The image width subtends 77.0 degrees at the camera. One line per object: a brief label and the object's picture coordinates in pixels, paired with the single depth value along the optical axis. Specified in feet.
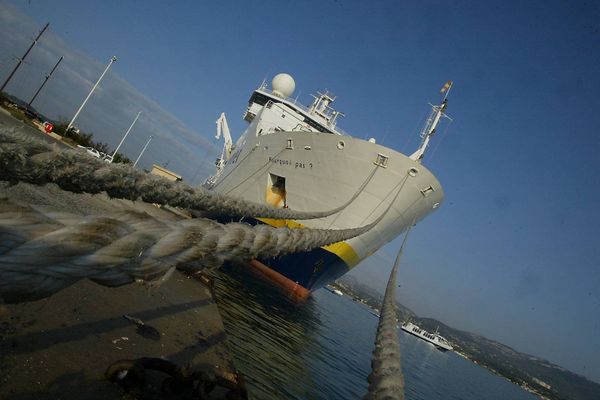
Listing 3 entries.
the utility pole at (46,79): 165.36
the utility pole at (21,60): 125.75
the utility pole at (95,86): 130.41
